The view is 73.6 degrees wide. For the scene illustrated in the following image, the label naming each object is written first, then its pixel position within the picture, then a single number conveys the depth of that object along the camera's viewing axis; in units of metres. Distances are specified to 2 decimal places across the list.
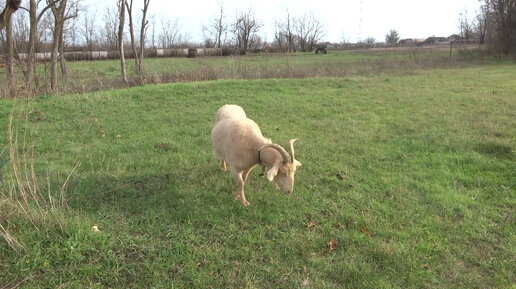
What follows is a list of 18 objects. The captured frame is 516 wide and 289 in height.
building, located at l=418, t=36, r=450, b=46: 104.94
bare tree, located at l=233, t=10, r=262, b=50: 71.00
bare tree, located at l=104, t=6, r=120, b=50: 52.06
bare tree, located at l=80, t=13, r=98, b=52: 56.64
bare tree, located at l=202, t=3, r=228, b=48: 71.62
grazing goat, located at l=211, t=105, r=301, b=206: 4.83
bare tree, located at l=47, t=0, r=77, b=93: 14.26
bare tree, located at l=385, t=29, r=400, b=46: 100.00
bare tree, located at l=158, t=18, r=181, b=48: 68.50
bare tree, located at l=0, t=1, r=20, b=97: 12.48
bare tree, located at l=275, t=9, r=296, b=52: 78.61
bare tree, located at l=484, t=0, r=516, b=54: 34.19
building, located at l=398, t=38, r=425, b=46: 102.56
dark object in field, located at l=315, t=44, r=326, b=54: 55.82
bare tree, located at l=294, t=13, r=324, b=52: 78.25
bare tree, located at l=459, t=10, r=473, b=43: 63.56
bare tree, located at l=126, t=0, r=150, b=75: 20.88
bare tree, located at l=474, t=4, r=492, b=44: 41.47
